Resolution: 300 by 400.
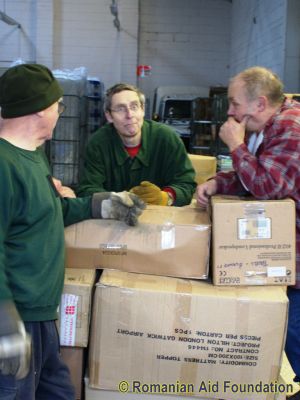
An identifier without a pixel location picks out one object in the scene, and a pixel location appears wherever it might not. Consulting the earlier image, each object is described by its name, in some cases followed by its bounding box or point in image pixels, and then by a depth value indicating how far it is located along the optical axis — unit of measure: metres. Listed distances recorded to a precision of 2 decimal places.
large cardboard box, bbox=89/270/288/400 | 1.56
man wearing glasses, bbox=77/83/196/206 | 2.08
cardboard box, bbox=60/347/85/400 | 1.64
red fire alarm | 9.32
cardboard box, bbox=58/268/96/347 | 1.58
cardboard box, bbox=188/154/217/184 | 3.40
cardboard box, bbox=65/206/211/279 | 1.63
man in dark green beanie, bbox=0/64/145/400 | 1.22
